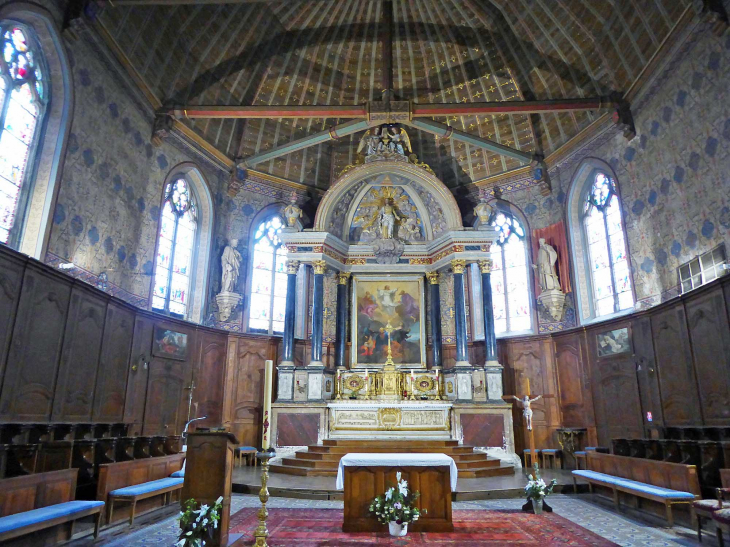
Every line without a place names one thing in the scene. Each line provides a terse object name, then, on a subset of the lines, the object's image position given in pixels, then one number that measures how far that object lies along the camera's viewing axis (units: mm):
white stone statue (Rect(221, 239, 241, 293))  14625
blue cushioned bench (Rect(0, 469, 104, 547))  5160
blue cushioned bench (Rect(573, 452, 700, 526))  6922
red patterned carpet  6090
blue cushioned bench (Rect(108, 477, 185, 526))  6867
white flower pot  6359
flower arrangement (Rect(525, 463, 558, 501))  7777
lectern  5250
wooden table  6688
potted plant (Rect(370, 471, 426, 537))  6328
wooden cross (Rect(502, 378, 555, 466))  14062
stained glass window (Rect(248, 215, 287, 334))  15562
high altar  13328
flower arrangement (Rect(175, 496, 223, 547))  4797
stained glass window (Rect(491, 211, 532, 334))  15469
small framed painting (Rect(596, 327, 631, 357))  12266
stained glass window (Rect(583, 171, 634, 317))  13109
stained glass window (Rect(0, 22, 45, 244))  8852
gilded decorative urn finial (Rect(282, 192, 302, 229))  15242
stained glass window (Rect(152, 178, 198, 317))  13312
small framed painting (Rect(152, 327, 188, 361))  12305
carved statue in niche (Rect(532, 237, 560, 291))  14367
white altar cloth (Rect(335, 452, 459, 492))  6855
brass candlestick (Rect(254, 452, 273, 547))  4731
